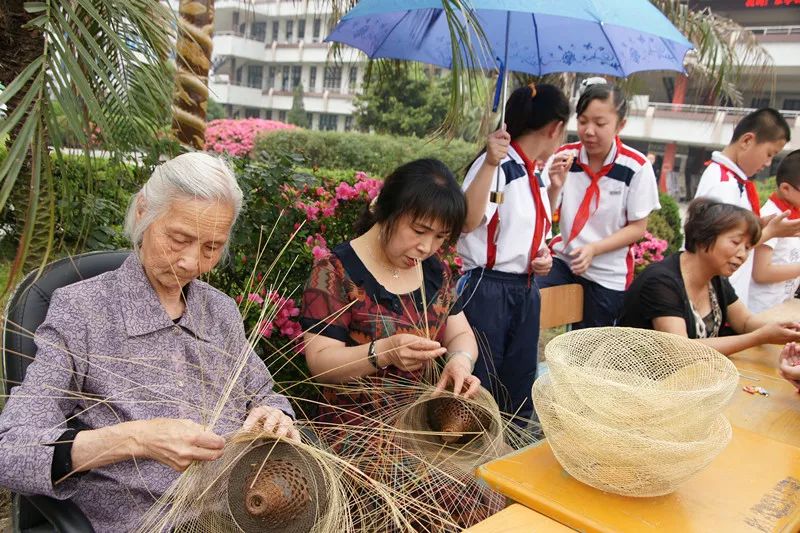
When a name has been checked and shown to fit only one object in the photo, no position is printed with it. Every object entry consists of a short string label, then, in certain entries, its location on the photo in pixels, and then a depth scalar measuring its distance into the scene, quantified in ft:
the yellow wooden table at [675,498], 4.21
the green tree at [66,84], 4.30
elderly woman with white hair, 4.16
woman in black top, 8.43
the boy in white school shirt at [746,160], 11.40
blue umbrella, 10.63
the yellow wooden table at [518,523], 4.08
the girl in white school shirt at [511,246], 8.70
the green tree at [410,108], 66.74
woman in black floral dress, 6.27
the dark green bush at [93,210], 7.17
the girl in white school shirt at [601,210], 10.47
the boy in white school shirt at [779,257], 11.27
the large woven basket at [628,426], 4.03
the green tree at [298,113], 100.99
